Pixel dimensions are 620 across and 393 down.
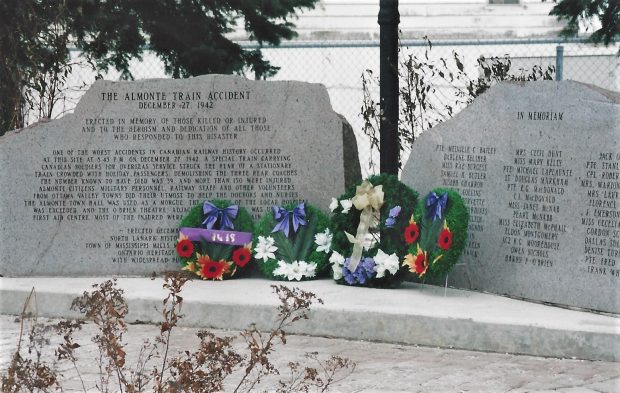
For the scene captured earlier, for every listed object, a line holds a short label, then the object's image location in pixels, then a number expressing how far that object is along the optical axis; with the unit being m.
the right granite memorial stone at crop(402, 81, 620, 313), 6.95
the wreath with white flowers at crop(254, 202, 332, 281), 7.91
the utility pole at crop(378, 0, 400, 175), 8.70
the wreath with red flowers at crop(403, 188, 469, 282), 7.17
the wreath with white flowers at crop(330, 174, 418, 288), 7.51
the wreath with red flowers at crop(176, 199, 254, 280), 8.02
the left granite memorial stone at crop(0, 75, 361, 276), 8.32
